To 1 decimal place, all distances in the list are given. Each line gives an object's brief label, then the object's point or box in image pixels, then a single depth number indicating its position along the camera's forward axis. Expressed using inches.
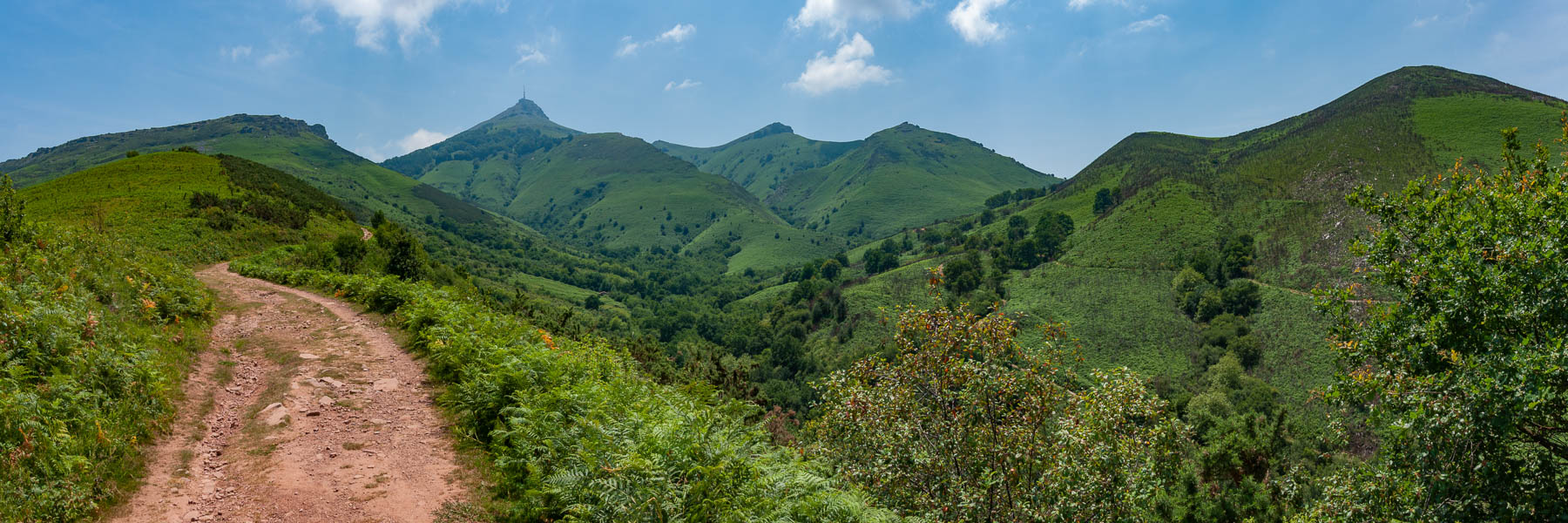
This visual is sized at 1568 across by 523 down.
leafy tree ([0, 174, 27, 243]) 563.5
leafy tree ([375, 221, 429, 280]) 1292.4
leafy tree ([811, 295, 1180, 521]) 373.1
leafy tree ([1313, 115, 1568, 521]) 346.9
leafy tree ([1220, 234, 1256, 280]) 3629.4
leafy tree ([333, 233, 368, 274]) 1314.0
